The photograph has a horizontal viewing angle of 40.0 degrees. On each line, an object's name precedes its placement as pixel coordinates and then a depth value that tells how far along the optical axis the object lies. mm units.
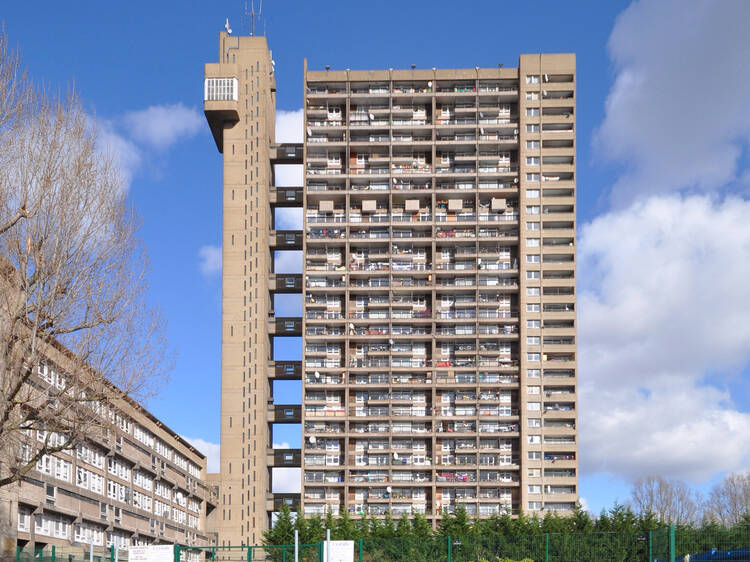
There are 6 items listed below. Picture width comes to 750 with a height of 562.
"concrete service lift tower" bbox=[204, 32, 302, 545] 106562
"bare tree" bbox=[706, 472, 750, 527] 110469
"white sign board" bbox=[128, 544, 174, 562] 43281
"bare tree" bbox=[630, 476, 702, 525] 114350
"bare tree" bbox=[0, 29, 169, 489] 33000
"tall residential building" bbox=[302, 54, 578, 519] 107688
